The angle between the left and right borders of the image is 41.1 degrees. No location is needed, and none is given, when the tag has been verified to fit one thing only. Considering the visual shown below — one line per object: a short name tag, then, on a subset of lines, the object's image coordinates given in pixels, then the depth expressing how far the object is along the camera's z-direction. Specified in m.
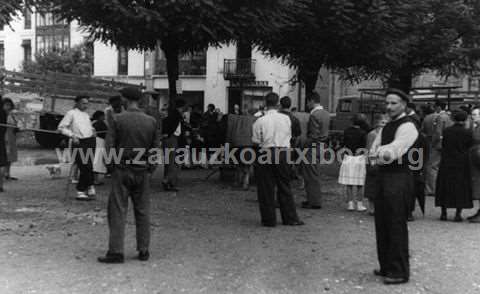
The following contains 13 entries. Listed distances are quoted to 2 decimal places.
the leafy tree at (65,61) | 41.94
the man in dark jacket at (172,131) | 12.55
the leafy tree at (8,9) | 12.33
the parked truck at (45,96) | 21.80
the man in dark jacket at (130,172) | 6.79
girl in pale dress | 10.76
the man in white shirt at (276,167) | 9.41
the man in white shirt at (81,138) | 11.06
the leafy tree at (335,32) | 15.62
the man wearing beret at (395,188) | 6.19
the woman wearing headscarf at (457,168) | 10.17
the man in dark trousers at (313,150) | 11.16
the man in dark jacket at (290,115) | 10.67
